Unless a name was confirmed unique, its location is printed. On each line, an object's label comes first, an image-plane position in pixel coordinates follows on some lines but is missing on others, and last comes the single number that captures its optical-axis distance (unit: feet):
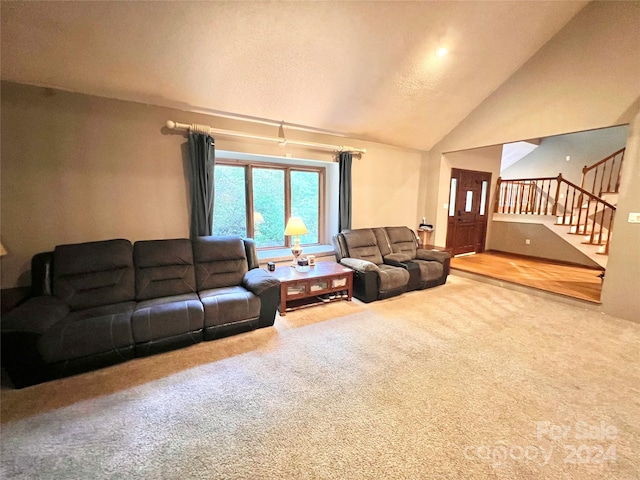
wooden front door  19.67
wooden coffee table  10.68
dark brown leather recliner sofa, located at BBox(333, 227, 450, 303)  12.01
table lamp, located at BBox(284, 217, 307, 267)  11.54
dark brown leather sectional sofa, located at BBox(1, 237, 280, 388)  6.49
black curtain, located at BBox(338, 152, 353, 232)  14.35
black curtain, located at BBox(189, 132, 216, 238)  10.48
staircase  15.90
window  12.70
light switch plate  9.98
